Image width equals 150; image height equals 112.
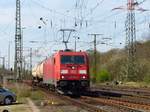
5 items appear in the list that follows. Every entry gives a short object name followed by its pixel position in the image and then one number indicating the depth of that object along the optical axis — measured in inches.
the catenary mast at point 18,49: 2559.1
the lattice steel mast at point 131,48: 2450.8
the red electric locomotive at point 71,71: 1398.9
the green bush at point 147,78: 2722.4
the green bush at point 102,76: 3427.7
